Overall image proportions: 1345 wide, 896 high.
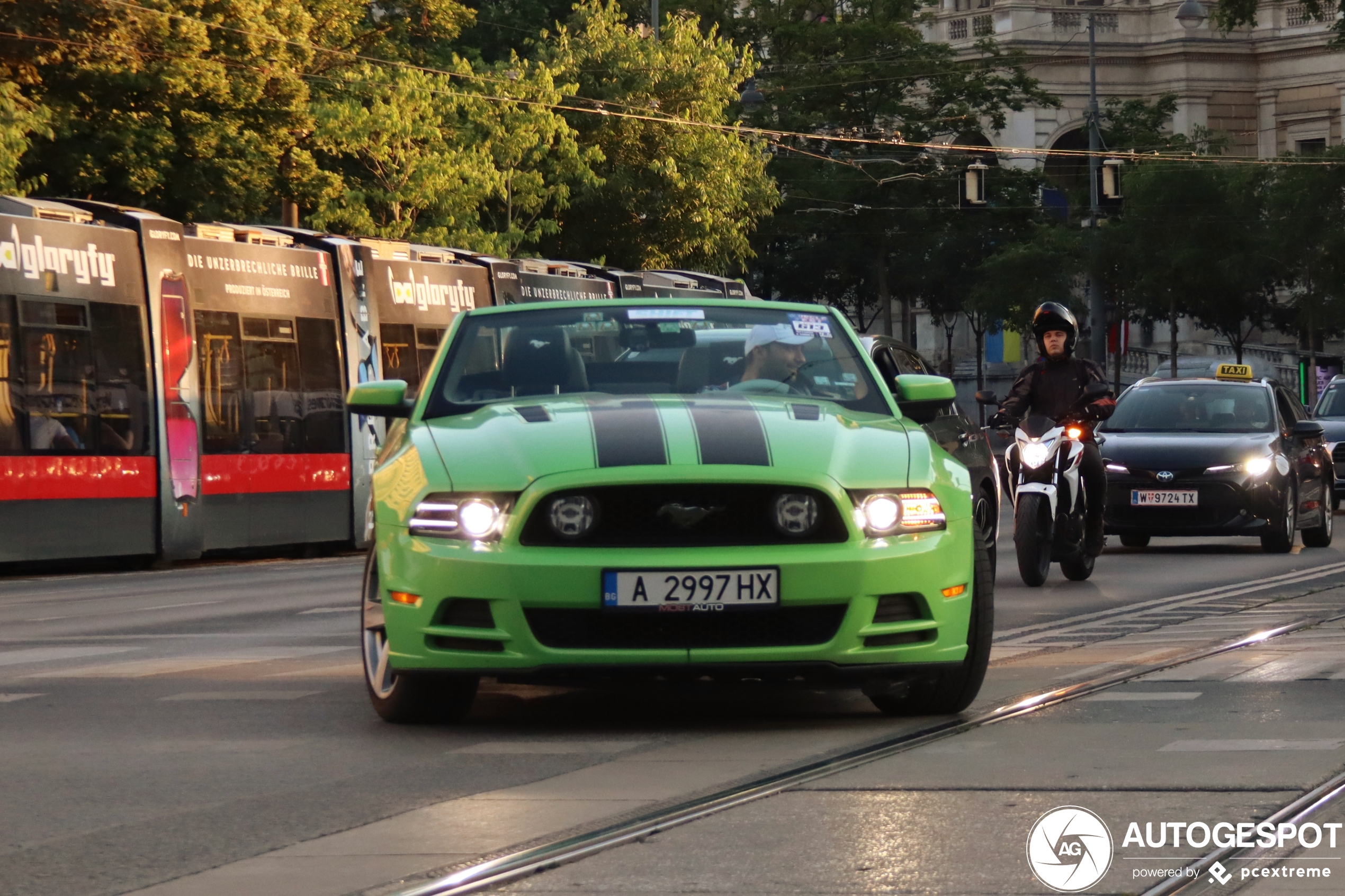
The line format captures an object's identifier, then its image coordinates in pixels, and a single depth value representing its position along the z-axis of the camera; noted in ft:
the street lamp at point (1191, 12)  203.40
